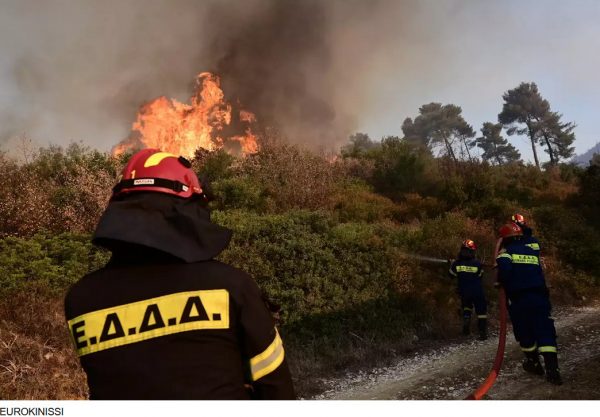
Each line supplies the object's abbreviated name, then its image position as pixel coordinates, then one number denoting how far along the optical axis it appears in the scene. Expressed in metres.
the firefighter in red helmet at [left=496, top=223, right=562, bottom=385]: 5.64
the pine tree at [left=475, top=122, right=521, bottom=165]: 62.16
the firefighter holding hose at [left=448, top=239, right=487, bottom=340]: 8.29
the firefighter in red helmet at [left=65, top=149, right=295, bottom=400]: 1.55
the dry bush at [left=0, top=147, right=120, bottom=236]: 10.05
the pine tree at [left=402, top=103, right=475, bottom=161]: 61.59
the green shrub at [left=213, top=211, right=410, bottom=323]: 8.33
